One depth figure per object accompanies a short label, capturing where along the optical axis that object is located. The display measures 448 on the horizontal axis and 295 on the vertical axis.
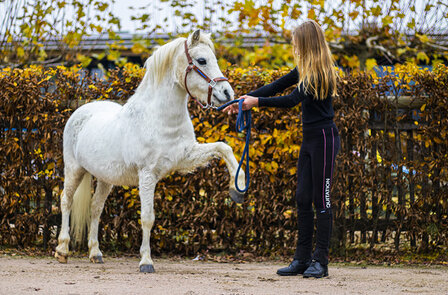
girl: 9.49
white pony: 10.05
